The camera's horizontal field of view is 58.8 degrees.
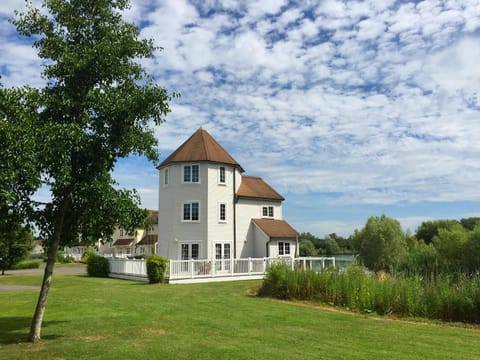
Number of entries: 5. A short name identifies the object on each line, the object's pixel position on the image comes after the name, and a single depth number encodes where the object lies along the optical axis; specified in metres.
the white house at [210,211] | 30.91
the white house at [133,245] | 53.53
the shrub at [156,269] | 23.42
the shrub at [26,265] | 44.11
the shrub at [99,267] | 29.25
